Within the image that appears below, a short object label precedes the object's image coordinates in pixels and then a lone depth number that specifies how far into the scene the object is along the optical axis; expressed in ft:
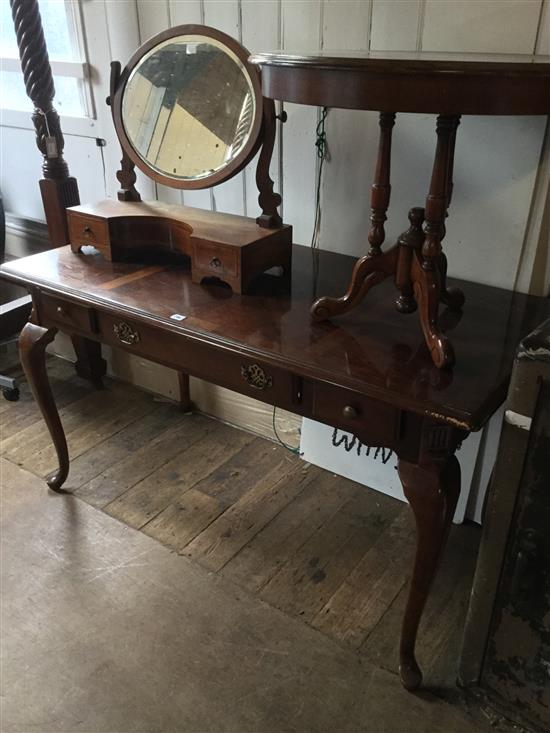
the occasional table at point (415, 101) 3.24
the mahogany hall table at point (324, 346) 3.84
